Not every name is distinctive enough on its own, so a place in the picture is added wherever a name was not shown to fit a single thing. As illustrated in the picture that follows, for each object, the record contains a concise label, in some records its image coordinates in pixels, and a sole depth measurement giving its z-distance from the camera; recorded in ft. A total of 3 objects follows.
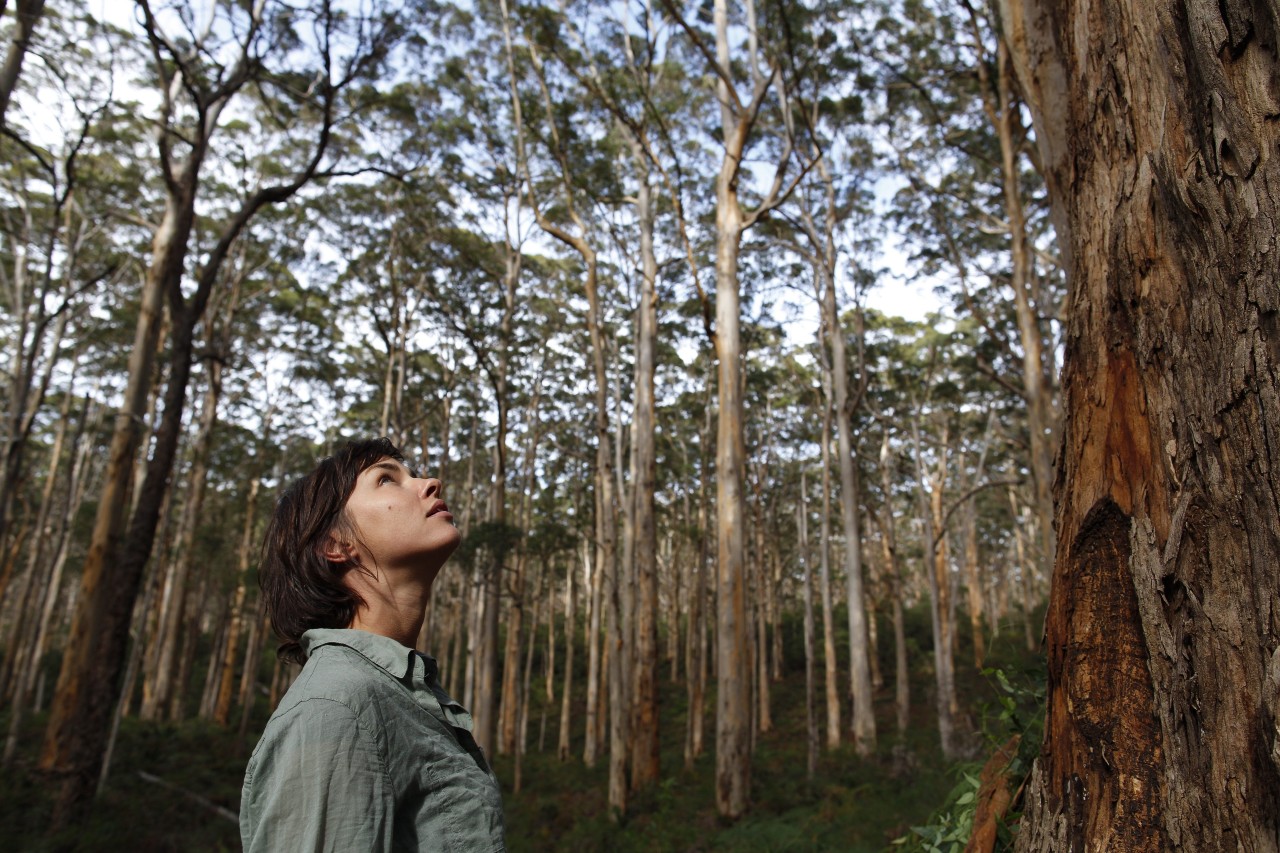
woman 3.16
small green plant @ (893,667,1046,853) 6.41
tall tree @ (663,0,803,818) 28.60
